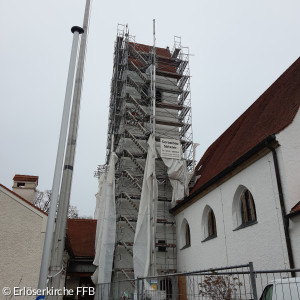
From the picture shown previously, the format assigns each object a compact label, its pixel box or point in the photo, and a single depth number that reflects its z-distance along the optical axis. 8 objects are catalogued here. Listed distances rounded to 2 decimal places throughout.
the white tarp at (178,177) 18.48
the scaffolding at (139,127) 18.86
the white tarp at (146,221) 17.03
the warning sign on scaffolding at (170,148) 19.72
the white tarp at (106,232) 17.45
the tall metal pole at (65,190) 5.25
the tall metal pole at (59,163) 4.82
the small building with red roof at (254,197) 10.23
